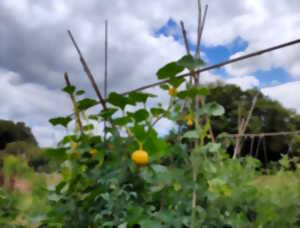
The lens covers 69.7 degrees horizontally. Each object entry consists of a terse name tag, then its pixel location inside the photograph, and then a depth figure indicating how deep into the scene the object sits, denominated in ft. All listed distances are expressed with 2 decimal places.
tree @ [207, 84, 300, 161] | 100.97
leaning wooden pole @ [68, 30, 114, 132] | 5.29
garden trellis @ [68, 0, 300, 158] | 4.55
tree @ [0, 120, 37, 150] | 126.77
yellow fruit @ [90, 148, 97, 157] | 4.88
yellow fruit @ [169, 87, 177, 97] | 4.44
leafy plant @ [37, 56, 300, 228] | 4.13
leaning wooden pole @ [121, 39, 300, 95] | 4.50
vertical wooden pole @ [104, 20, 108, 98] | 6.15
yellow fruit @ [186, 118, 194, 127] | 4.55
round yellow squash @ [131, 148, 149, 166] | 3.86
